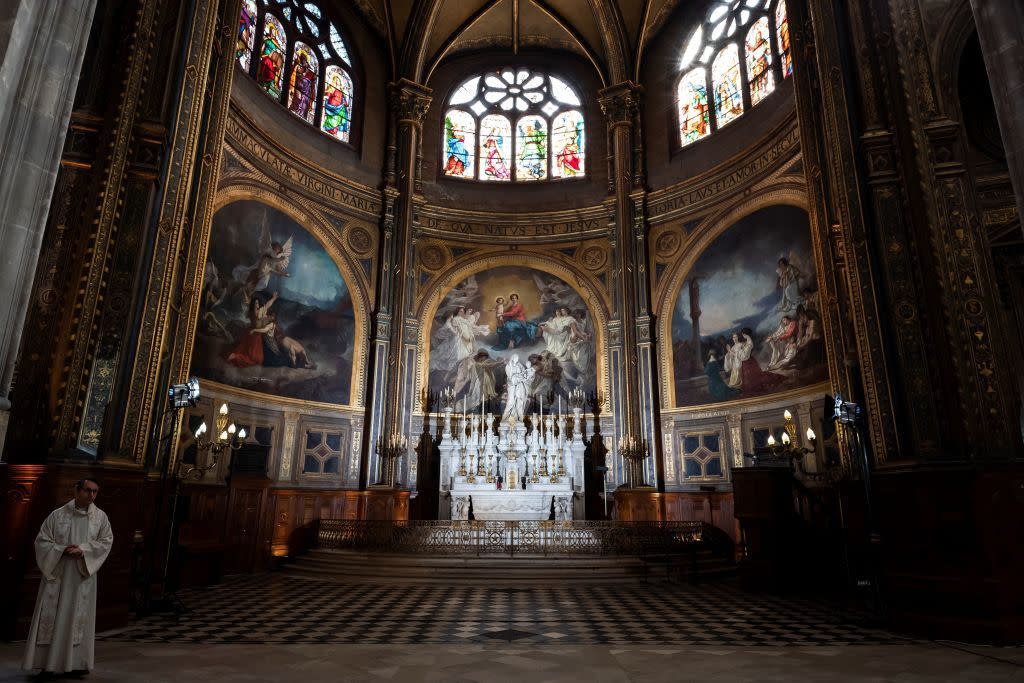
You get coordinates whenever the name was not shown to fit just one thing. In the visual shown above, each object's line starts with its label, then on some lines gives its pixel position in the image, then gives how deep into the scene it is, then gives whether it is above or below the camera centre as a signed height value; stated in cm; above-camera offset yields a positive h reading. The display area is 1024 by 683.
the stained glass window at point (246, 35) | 1766 +1301
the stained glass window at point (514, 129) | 2375 +1406
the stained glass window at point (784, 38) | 1757 +1297
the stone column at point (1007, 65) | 527 +372
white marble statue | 2077 +404
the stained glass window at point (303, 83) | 1997 +1321
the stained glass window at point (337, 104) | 2111 +1329
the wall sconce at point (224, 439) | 1105 +133
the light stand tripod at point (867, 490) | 823 +32
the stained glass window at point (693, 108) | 2091 +1314
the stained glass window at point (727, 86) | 1986 +1320
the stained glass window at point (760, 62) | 1852 +1306
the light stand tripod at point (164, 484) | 875 +34
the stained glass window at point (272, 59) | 1875 +1313
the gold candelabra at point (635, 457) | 1894 +164
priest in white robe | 561 -74
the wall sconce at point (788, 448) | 1216 +130
